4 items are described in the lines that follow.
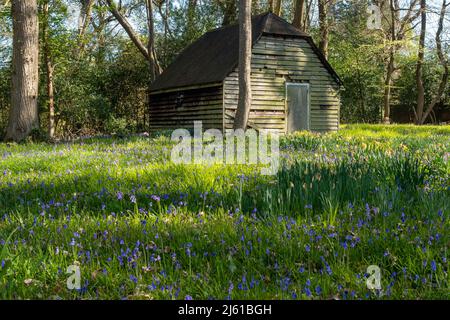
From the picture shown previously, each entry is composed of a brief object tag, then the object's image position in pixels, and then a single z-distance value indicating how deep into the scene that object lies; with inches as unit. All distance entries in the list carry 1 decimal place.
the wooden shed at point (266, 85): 847.7
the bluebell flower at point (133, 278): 109.4
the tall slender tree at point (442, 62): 1371.8
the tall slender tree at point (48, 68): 805.9
